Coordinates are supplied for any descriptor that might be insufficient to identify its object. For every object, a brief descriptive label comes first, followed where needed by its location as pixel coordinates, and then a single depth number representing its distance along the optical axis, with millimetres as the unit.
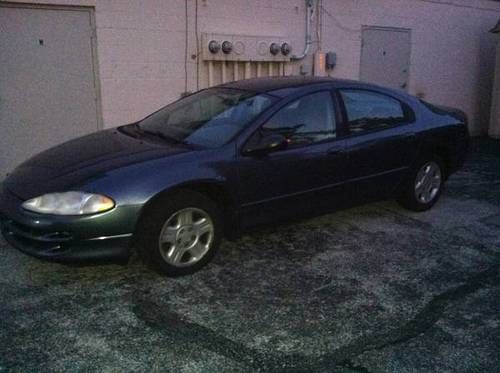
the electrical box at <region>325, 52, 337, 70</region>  8555
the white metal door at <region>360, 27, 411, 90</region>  9211
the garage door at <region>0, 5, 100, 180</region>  5875
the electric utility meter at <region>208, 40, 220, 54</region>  7051
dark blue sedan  3311
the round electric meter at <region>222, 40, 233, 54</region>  7129
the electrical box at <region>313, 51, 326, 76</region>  8406
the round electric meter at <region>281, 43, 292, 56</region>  7812
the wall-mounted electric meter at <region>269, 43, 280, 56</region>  7699
